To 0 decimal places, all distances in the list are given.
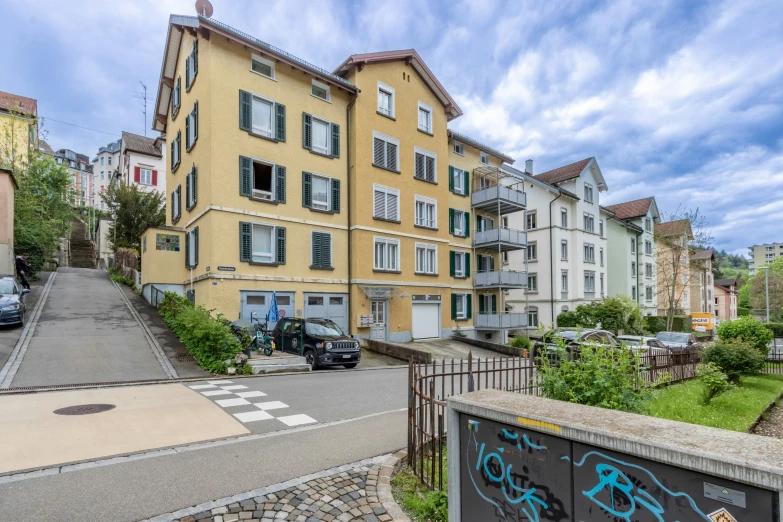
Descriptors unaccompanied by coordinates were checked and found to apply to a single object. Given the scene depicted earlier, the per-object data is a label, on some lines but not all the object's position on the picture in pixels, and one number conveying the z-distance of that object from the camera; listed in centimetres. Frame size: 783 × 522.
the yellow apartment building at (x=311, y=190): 1897
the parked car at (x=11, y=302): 1462
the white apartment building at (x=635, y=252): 4347
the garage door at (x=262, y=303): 1906
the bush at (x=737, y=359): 1307
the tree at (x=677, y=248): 3544
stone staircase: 4428
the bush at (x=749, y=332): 1614
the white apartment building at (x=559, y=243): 3472
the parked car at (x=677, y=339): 2295
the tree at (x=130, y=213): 3366
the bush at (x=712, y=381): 987
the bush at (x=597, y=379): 471
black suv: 1490
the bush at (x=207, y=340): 1336
